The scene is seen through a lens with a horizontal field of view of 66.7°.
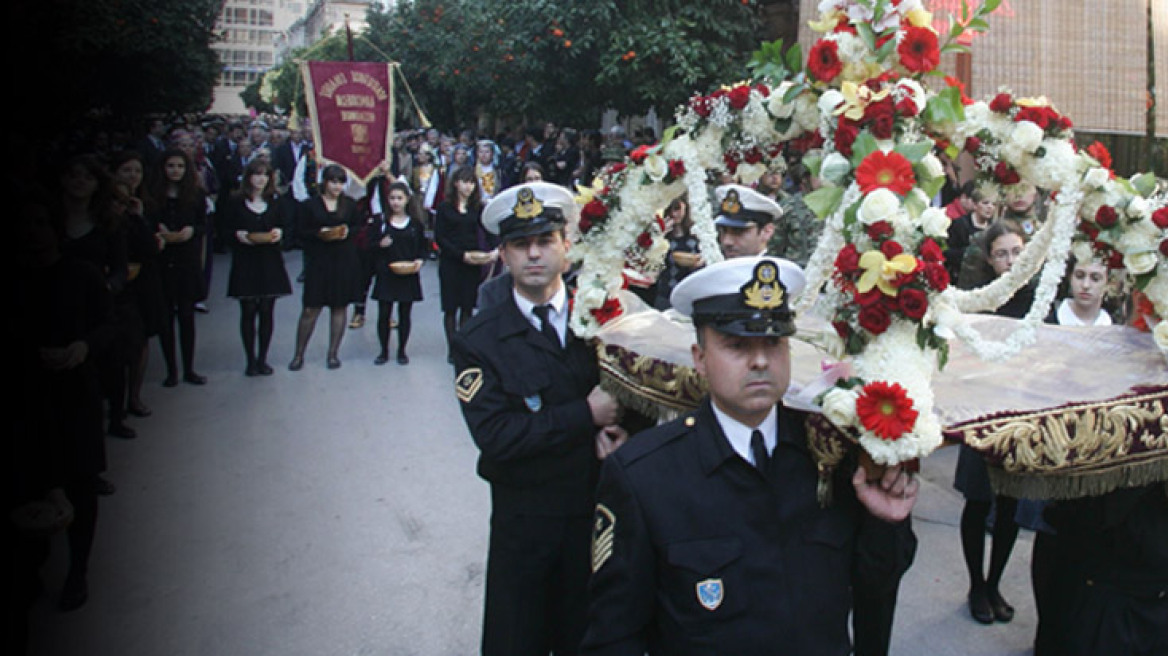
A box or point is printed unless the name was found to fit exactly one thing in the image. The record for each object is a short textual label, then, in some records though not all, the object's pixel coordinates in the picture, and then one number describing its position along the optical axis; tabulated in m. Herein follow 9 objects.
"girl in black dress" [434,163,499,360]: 8.74
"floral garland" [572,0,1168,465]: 2.37
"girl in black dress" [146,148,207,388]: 7.64
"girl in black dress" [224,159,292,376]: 8.19
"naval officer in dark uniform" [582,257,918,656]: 2.17
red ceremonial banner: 9.82
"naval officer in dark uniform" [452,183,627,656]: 3.07
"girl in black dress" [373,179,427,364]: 8.84
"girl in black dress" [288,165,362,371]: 8.39
